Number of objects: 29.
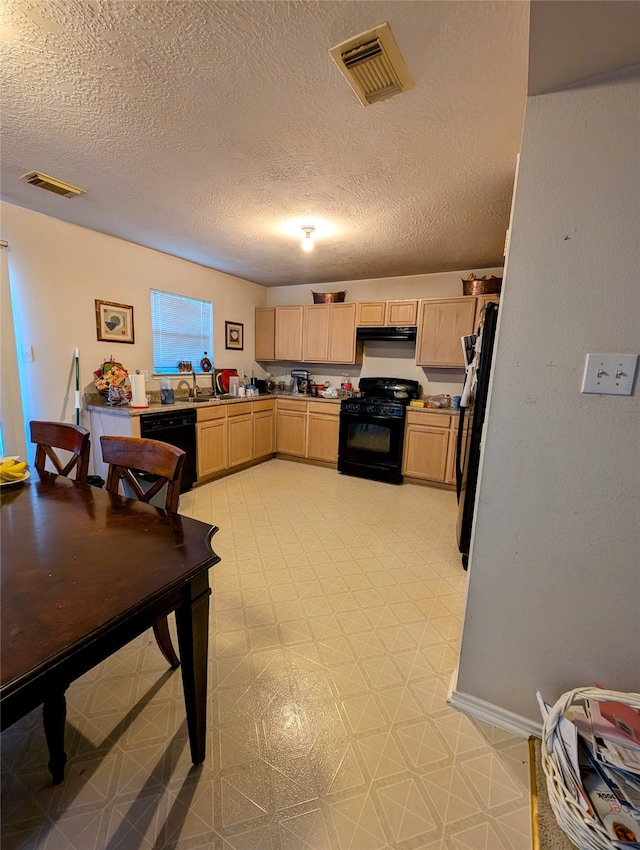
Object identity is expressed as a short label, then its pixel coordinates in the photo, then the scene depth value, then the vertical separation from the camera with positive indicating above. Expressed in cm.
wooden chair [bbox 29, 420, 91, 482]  166 -42
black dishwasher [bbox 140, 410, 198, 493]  319 -65
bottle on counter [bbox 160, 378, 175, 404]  369 -36
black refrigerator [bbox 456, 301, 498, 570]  208 -39
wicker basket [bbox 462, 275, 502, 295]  362 +89
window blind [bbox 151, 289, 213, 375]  384 +36
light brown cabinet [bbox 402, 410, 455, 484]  381 -82
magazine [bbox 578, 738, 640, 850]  86 -109
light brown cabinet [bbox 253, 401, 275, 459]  452 -83
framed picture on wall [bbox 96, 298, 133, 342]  327 +34
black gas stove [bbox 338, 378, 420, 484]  399 -72
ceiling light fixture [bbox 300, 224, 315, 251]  287 +108
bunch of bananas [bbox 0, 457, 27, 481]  144 -48
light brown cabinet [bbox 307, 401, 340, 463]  444 -81
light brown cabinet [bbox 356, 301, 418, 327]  405 +65
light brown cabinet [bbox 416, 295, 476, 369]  374 +46
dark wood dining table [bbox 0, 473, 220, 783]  69 -54
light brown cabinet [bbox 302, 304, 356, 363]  442 +43
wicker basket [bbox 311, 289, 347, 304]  457 +90
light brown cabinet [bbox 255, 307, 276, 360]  495 +44
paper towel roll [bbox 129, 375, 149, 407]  322 -29
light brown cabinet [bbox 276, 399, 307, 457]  465 -81
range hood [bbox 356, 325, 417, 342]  409 +42
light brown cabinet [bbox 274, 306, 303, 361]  475 +43
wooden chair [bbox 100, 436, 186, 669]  139 -43
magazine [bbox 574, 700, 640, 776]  96 -100
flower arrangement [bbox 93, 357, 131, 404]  323 -22
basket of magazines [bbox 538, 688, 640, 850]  88 -107
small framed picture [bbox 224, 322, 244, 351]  466 +37
